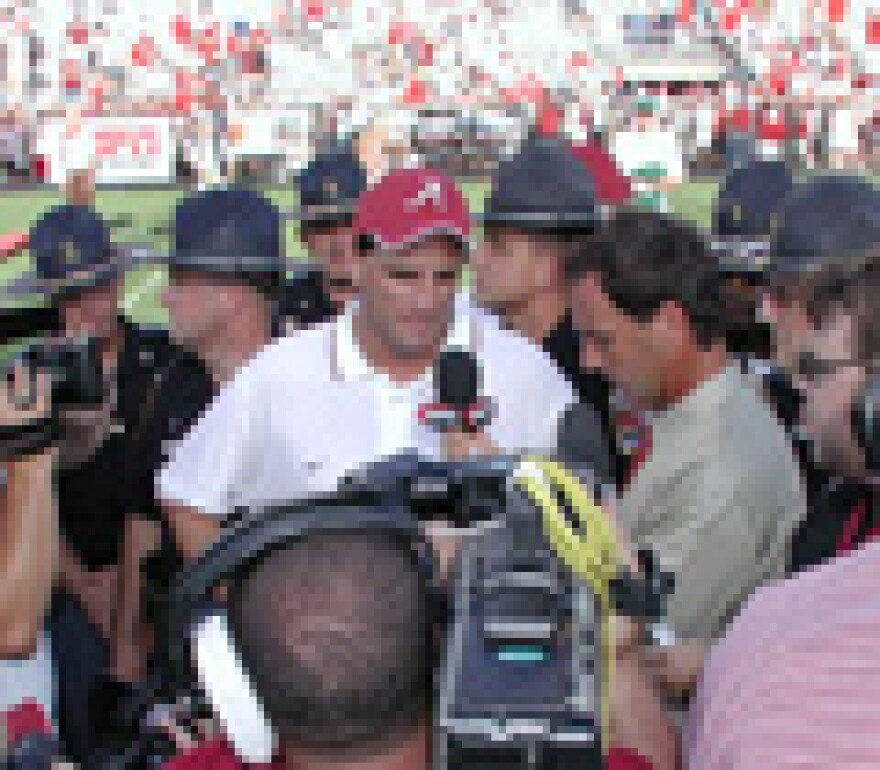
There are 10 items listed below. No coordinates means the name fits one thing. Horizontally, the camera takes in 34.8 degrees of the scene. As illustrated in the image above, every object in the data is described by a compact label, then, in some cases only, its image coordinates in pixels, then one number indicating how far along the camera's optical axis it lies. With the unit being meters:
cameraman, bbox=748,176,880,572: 2.21
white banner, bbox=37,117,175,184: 23.05
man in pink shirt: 0.92
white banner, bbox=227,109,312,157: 26.84
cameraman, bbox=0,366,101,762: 2.24
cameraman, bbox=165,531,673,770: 1.24
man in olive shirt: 2.30
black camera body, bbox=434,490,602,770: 1.01
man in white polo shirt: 2.57
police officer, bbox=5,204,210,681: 3.15
